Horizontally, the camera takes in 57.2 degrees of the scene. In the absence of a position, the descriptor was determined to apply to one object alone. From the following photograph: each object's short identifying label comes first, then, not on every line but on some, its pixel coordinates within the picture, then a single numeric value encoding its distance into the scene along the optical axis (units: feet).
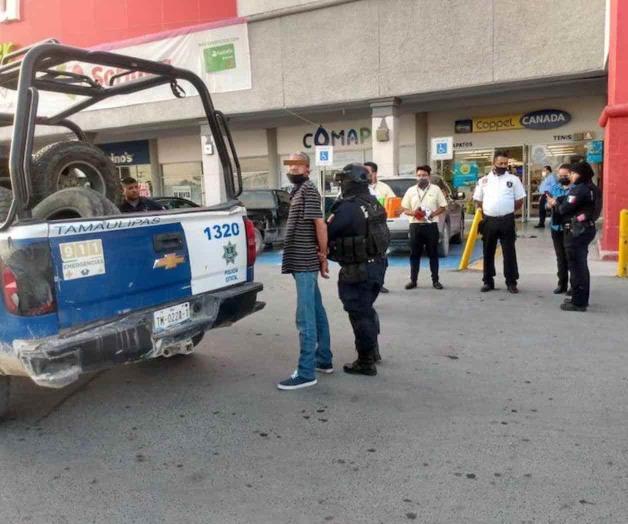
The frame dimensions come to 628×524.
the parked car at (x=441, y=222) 35.24
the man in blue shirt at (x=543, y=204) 44.91
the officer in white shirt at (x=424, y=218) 25.68
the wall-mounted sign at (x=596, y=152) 52.80
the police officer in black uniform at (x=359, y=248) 14.37
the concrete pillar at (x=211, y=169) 59.11
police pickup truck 10.27
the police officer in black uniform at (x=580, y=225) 20.74
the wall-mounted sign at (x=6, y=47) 66.69
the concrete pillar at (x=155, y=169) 78.59
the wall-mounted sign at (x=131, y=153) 79.30
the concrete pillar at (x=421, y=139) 60.54
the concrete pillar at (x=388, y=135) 49.55
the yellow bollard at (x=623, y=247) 26.30
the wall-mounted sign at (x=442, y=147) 48.19
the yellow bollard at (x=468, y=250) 30.35
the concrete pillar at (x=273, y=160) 69.51
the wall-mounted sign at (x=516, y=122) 55.11
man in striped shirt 13.88
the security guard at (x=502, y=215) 24.43
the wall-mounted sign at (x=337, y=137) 64.39
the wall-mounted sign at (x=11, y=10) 67.77
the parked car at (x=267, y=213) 42.11
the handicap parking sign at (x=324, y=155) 45.52
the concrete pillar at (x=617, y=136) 30.27
